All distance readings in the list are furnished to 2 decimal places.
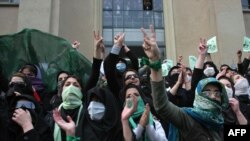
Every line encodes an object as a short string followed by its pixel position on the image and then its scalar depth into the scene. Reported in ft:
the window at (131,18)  38.52
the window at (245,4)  40.09
